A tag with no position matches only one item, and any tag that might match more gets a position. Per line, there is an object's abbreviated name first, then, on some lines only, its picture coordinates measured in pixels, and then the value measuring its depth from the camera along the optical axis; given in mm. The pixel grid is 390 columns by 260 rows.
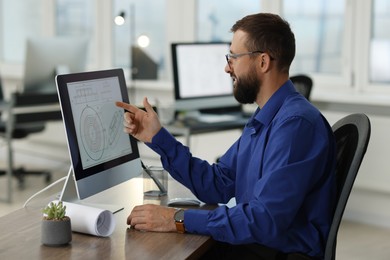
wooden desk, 1822
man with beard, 1958
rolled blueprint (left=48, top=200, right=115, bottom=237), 1962
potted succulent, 1862
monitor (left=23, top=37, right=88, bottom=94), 5203
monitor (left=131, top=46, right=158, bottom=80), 5691
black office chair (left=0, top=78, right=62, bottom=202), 5137
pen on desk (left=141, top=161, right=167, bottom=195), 2482
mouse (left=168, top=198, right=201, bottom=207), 2344
